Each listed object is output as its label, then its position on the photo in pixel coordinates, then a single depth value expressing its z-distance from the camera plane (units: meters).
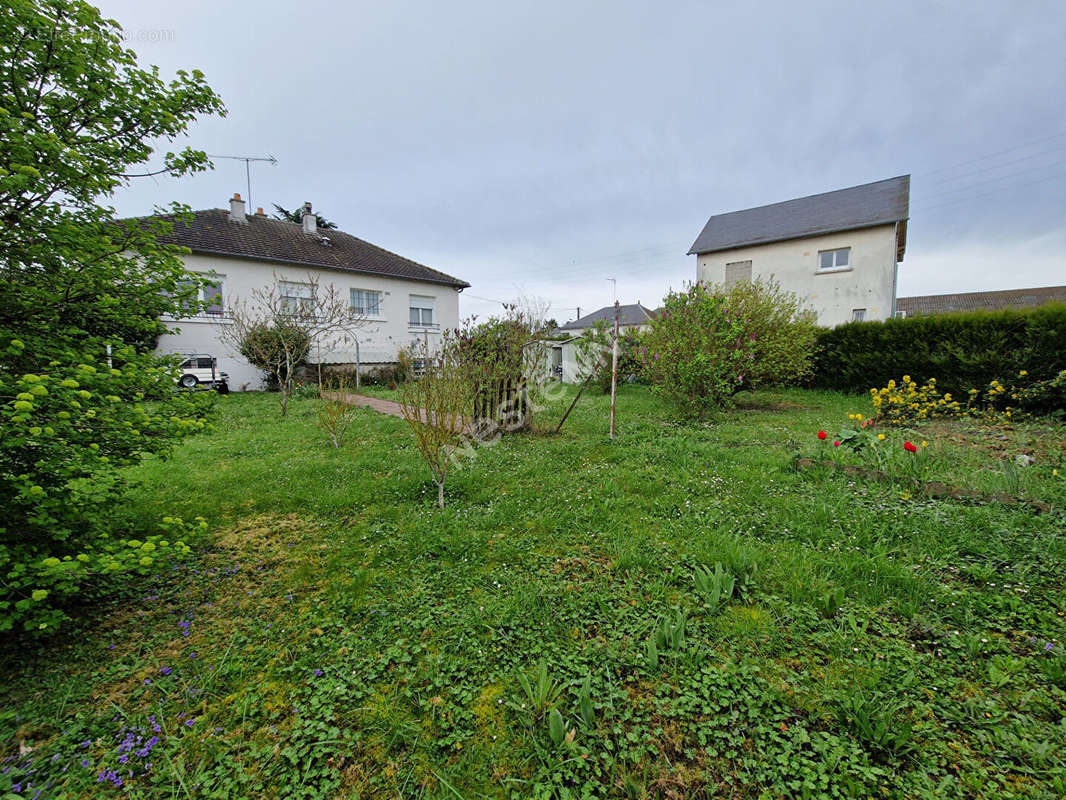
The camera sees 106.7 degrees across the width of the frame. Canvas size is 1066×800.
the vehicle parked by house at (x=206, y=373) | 11.84
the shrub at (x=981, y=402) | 6.01
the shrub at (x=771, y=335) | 9.01
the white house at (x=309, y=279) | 13.11
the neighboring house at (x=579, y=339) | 13.20
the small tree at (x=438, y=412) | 3.68
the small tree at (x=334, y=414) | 5.97
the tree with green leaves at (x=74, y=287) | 1.73
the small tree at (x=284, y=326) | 10.33
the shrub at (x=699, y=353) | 7.43
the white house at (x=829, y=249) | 15.12
